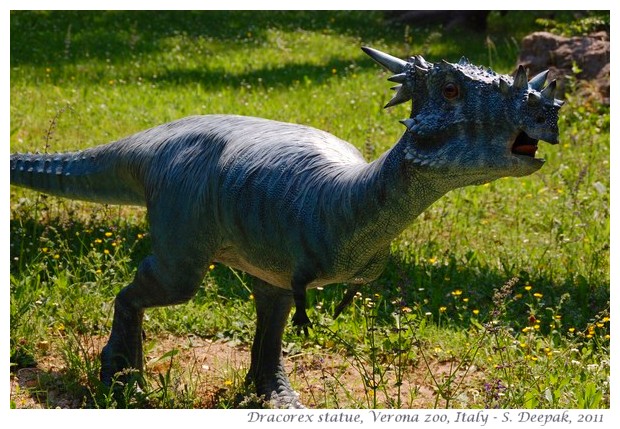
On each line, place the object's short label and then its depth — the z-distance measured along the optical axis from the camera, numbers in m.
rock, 9.29
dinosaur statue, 2.74
